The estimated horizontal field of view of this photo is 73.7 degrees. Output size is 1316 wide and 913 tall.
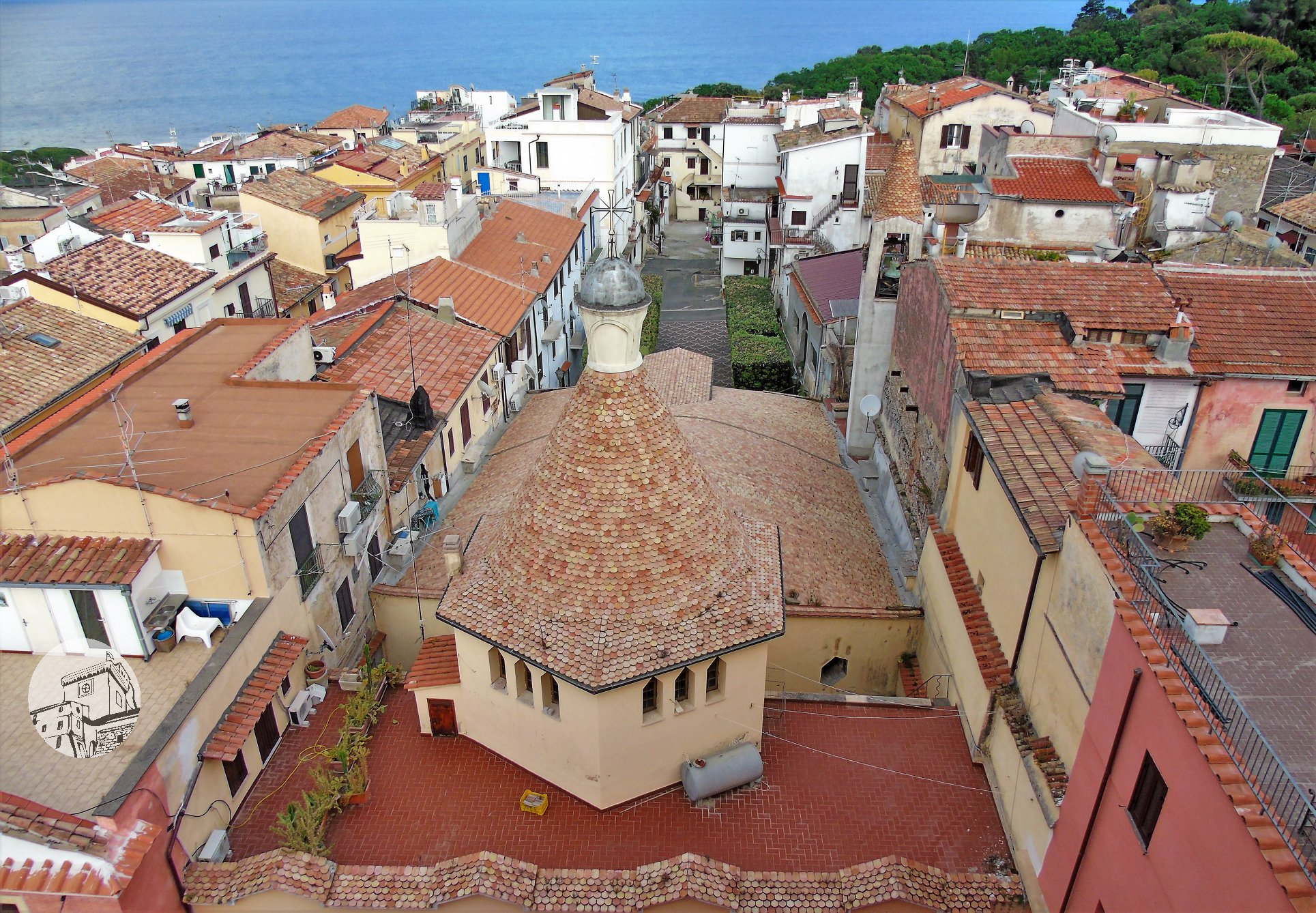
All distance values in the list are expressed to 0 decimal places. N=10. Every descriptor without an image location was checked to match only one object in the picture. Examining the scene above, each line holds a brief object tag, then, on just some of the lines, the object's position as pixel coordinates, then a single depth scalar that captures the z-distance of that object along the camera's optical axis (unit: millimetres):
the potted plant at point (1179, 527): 12258
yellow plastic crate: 15867
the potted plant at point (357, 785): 16016
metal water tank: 15844
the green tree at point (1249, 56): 70250
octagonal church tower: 14688
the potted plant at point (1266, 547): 12344
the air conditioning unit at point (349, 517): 19062
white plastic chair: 15859
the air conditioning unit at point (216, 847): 14828
